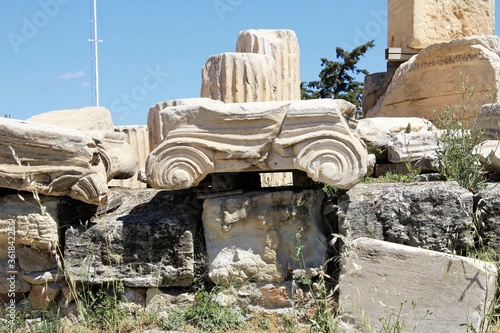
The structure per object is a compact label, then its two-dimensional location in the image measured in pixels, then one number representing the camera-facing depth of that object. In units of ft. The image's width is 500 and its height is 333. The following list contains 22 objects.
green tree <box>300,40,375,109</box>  70.85
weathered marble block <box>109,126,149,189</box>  22.84
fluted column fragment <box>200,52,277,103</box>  22.17
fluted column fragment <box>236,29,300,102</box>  25.29
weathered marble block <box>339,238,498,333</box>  10.47
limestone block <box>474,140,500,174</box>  14.02
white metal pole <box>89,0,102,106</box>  43.14
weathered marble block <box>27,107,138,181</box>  15.03
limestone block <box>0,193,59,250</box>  12.84
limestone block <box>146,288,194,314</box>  12.59
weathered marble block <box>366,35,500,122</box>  25.80
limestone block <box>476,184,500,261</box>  11.85
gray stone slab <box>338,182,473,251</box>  11.96
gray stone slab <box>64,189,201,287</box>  12.60
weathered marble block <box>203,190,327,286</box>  12.29
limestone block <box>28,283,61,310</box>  13.07
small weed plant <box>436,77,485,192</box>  12.94
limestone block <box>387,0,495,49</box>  31.07
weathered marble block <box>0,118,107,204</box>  12.57
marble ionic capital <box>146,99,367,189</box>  11.57
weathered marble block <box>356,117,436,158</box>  19.01
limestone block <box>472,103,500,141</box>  15.81
